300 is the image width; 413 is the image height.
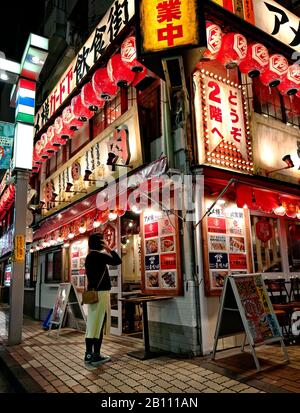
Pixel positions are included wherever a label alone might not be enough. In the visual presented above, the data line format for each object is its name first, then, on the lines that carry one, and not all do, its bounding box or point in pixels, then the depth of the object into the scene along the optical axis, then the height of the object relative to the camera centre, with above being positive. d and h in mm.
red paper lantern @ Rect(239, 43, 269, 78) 7766 +4925
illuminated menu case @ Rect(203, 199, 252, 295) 7141 +501
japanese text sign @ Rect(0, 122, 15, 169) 10859 +4363
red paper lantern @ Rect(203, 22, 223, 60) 7320 +5122
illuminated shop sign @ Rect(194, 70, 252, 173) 7574 +3483
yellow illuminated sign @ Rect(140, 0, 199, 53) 6801 +5215
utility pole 9188 +3829
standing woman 6555 -374
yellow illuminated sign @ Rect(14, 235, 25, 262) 9322 +656
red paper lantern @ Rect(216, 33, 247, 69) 7453 +4982
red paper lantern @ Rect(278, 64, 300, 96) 8652 +4907
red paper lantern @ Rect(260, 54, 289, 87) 8231 +4928
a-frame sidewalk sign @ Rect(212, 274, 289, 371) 5758 -861
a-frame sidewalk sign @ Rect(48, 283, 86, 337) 9805 -1121
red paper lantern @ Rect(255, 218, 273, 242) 9180 +997
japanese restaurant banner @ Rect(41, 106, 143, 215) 9344 +3850
